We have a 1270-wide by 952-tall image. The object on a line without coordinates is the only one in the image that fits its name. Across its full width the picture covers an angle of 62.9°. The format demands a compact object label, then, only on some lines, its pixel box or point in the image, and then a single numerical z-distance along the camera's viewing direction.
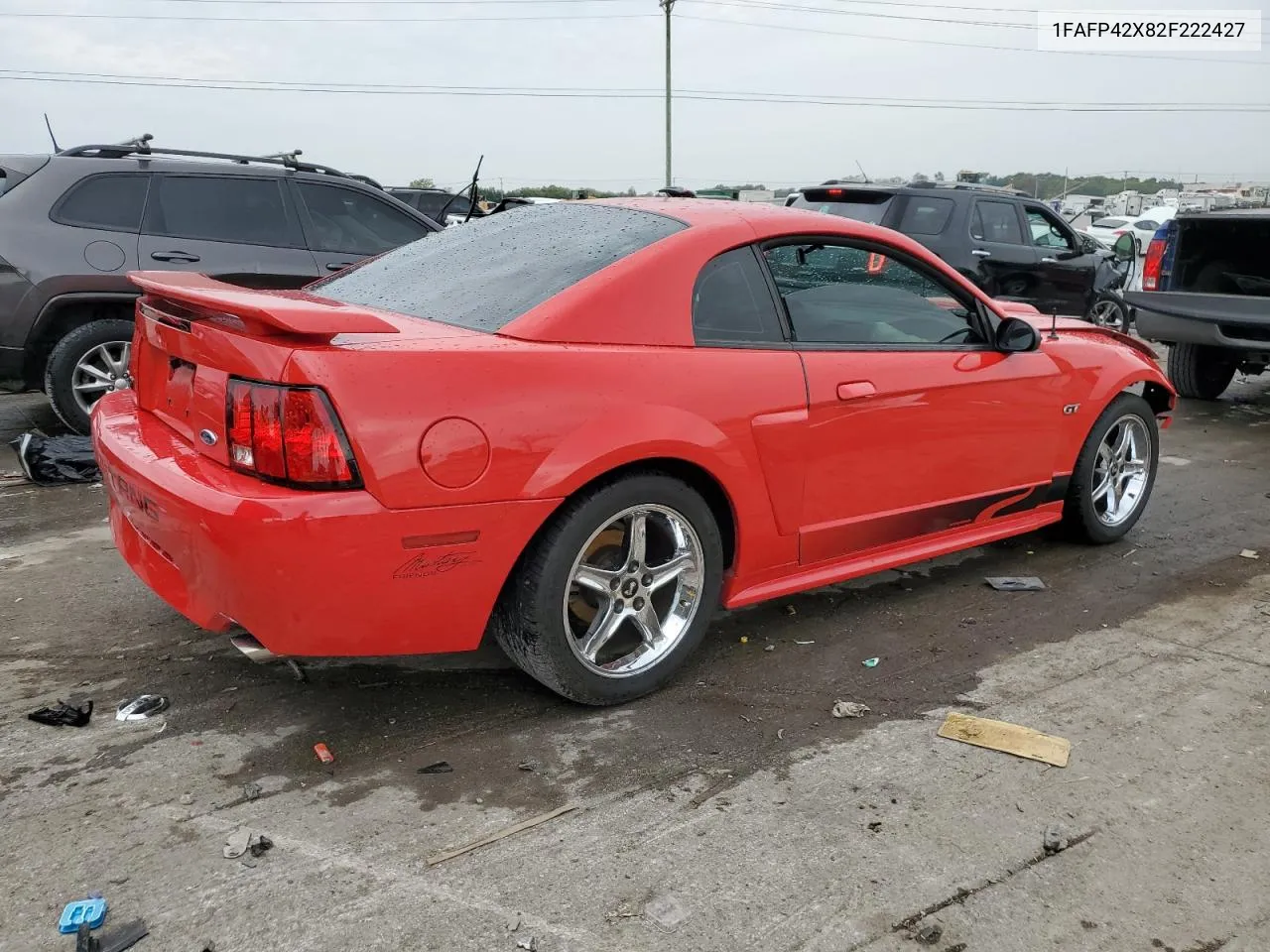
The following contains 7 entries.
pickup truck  7.70
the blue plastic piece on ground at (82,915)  2.18
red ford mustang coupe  2.62
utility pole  36.09
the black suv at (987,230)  10.20
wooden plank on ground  2.99
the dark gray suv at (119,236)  6.25
